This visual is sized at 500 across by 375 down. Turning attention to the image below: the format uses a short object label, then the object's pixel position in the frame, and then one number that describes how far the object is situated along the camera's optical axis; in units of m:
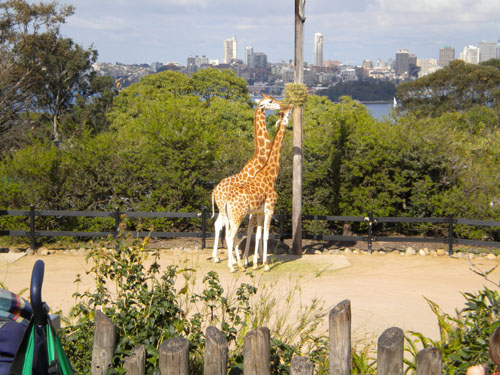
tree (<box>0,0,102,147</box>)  33.31
